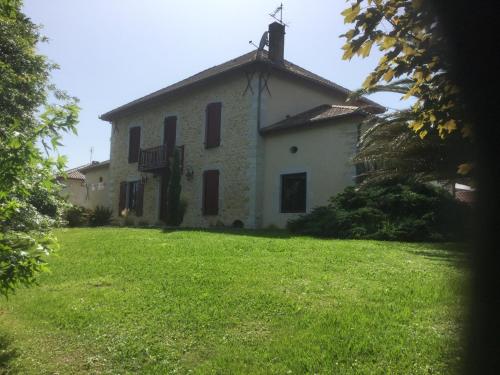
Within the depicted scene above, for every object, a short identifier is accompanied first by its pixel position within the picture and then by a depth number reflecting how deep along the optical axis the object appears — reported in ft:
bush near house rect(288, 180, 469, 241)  34.22
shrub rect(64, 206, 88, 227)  64.85
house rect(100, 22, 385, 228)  49.85
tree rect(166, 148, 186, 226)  57.93
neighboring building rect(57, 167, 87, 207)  116.06
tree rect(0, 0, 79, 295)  13.28
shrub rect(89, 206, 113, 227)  67.62
